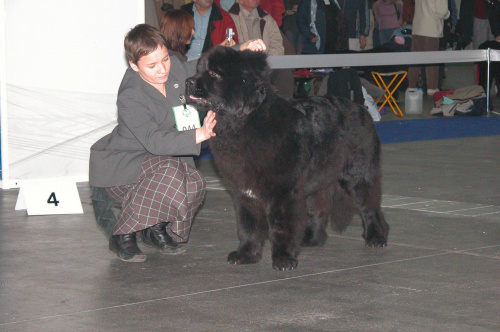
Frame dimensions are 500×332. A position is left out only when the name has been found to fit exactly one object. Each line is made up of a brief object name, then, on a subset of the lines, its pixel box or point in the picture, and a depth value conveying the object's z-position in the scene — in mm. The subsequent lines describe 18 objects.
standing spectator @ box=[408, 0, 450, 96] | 14359
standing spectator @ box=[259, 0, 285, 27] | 12031
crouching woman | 4375
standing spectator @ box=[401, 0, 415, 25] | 17016
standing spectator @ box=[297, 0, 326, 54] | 12969
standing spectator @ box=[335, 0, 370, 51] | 14549
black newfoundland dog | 3860
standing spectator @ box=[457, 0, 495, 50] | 16375
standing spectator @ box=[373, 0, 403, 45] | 16031
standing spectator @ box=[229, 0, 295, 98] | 9477
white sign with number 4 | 5848
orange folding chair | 12953
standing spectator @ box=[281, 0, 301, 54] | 13719
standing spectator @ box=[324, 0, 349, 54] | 13266
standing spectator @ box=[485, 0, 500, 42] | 14672
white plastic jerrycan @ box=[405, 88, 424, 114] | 13062
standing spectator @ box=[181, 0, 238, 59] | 8961
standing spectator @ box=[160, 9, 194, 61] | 6516
